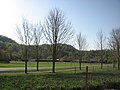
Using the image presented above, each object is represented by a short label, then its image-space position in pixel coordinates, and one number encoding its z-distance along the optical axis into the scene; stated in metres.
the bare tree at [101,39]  19.87
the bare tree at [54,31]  13.66
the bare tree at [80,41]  18.44
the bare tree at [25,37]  13.31
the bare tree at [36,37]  14.78
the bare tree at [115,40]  19.26
